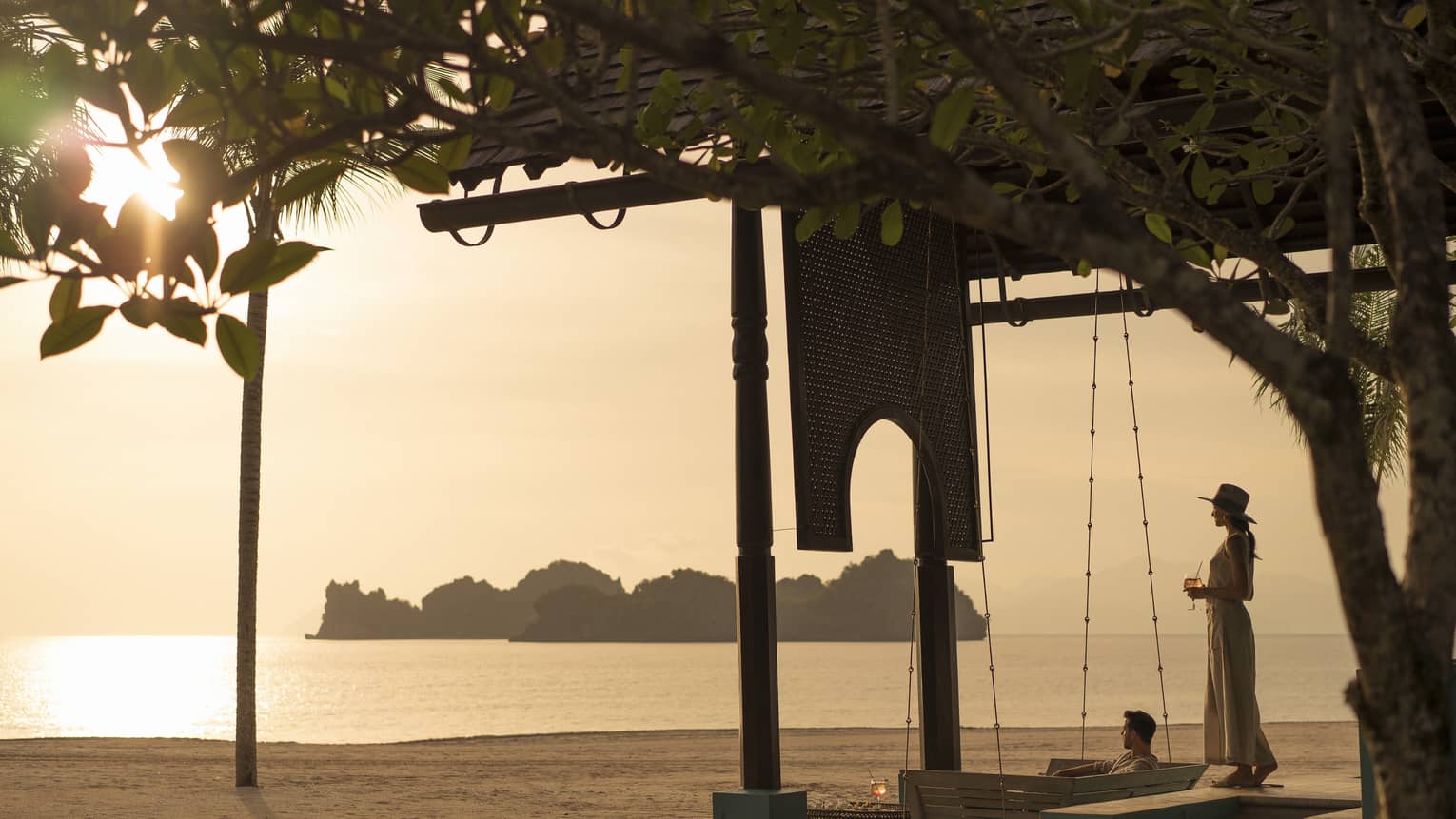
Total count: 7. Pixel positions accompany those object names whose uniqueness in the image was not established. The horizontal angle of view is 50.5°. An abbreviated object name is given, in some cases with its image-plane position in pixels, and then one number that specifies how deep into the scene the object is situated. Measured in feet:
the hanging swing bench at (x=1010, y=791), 21.45
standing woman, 26.94
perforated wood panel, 23.85
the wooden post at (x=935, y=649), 26.96
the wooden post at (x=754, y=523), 23.48
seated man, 26.27
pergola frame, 23.47
